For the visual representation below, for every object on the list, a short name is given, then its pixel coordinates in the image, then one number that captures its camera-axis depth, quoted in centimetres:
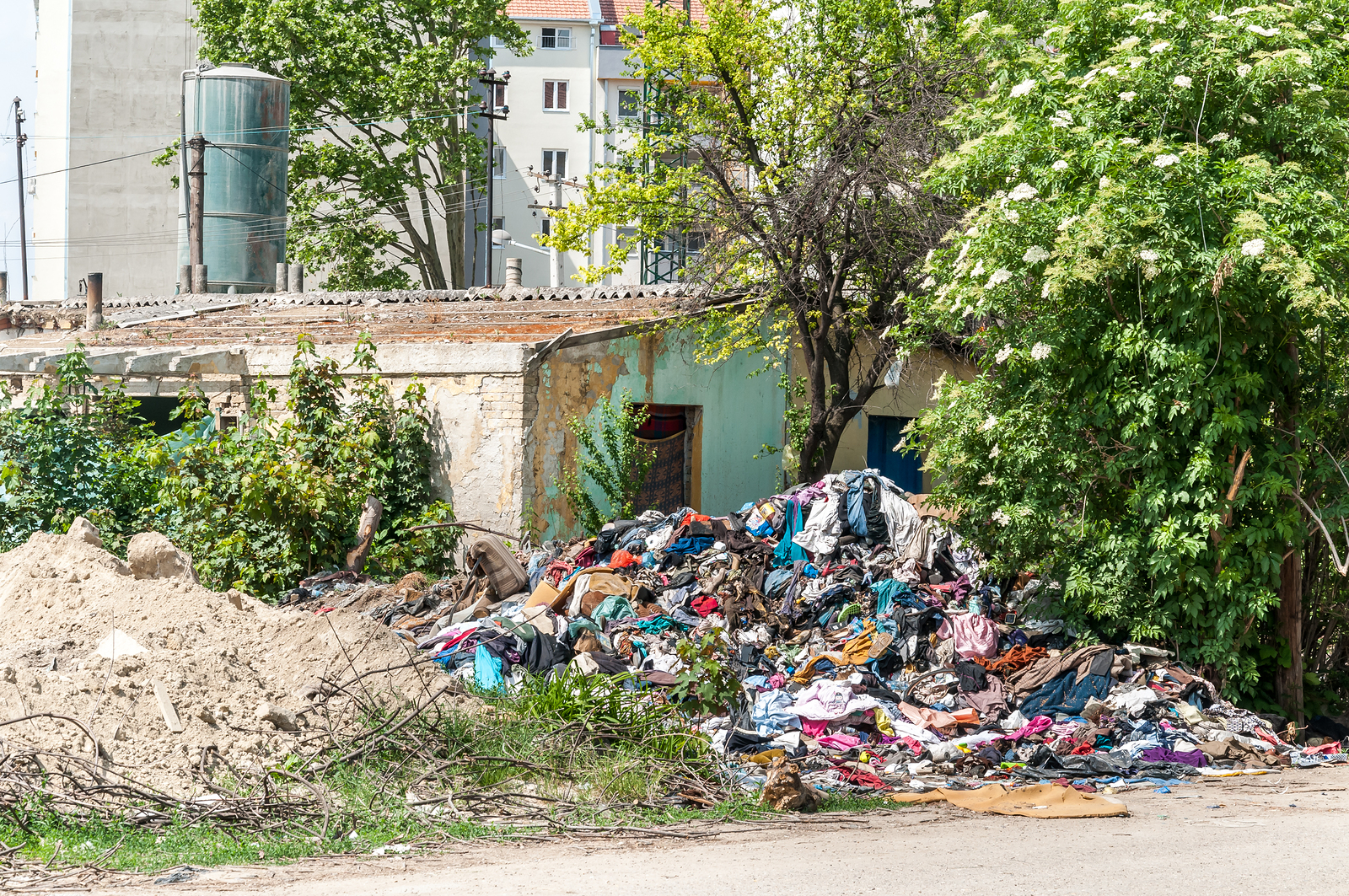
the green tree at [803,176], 2811
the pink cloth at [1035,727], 1598
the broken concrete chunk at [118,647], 1395
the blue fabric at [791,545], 2242
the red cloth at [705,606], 2078
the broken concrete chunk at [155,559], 1789
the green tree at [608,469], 2737
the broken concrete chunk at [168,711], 1264
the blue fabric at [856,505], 2230
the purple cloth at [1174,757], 1534
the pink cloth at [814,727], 1597
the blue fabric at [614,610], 1987
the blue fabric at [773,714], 1597
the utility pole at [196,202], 4659
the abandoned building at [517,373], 2620
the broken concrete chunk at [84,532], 1825
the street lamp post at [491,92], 6070
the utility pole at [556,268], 5183
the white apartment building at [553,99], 8937
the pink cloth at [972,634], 1837
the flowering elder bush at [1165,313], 1552
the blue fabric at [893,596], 1987
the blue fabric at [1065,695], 1673
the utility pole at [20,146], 8594
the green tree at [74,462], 2434
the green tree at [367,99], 5509
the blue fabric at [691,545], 2322
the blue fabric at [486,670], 1669
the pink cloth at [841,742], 1551
